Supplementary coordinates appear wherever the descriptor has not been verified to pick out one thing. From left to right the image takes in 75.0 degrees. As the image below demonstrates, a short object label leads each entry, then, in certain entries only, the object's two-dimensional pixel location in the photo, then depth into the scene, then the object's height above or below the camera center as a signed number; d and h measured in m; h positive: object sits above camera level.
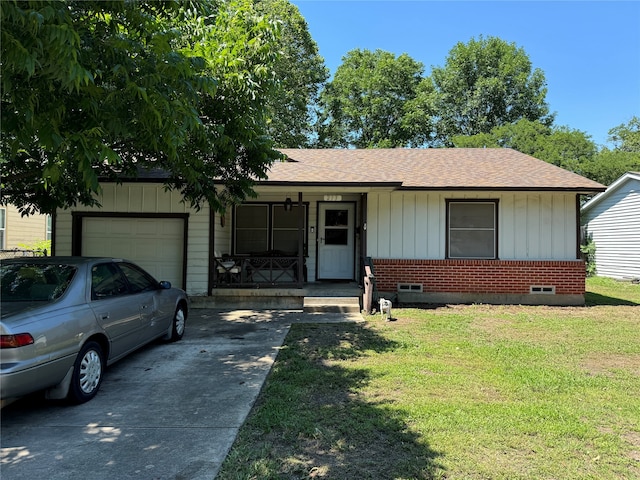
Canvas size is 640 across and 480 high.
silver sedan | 3.53 -0.75
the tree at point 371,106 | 32.19 +11.12
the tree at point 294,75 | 24.71 +11.49
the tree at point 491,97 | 34.59 +12.84
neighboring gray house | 17.50 +1.08
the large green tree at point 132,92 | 3.07 +1.55
